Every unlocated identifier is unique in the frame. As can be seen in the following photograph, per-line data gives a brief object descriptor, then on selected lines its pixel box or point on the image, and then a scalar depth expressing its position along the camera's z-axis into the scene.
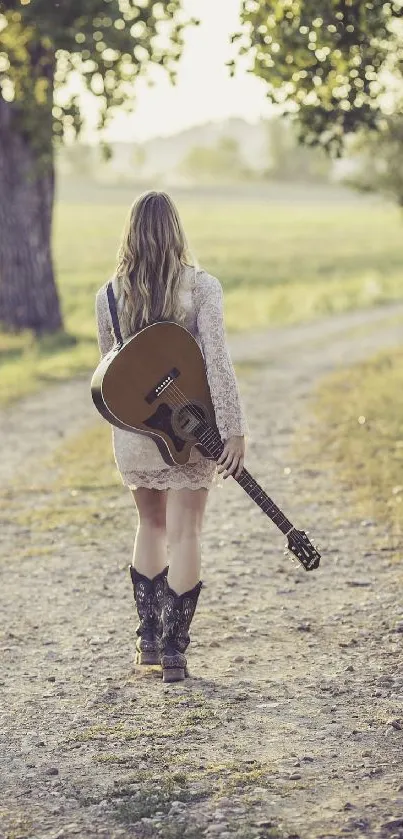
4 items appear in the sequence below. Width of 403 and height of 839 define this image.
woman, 6.09
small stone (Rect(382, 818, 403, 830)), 4.73
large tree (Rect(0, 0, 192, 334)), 16.81
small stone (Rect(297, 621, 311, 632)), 7.43
